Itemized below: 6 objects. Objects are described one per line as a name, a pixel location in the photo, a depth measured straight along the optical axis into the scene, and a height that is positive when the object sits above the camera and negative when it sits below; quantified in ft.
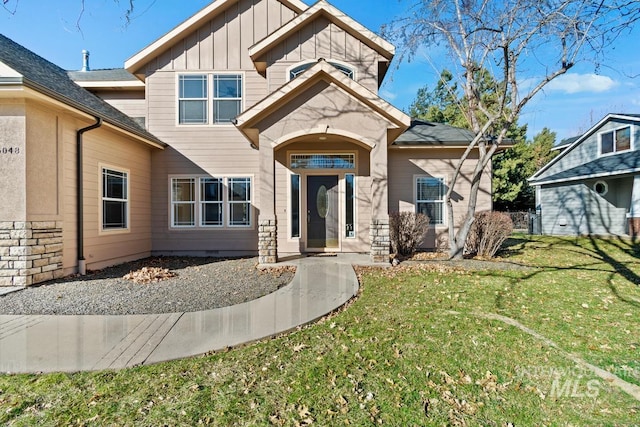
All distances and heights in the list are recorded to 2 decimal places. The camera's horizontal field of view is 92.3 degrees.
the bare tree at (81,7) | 10.70 +7.82
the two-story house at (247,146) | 25.11 +6.65
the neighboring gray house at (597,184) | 44.62 +4.54
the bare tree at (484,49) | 24.89 +14.23
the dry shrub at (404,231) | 30.27 -1.82
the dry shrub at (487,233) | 28.99 -2.02
